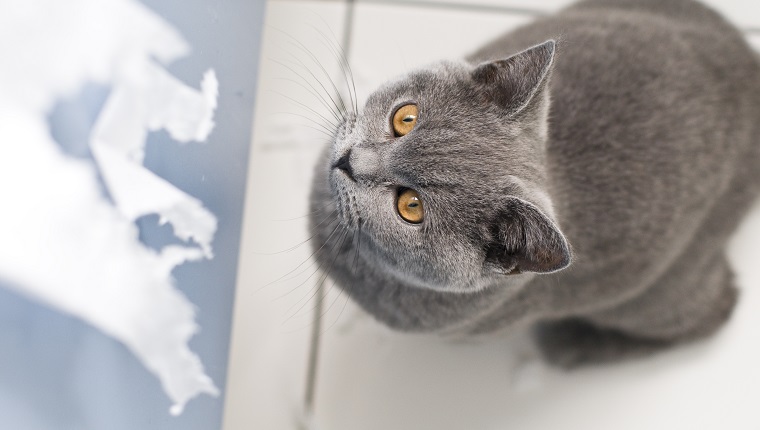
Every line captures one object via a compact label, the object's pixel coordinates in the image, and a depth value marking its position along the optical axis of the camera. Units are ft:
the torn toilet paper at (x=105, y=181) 1.23
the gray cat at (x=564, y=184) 1.37
